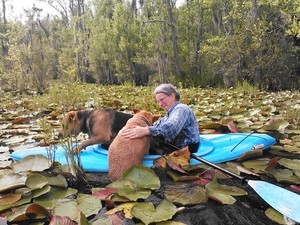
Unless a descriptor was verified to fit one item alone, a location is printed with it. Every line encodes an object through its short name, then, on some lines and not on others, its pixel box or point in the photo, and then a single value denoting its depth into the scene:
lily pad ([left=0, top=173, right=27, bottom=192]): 2.62
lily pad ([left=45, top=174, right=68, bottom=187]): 2.72
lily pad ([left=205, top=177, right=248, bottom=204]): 2.45
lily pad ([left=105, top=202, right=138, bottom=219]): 2.25
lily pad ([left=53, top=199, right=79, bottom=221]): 2.22
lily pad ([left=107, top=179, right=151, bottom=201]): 2.47
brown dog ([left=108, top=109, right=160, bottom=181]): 2.94
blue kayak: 3.38
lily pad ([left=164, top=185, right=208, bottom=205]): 2.46
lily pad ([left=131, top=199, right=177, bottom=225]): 2.13
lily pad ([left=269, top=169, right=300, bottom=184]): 2.94
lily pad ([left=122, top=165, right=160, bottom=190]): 2.68
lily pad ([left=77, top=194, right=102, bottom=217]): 2.30
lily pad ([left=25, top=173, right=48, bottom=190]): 2.58
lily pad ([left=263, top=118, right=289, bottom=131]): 4.63
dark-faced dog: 3.89
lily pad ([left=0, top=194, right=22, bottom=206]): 2.43
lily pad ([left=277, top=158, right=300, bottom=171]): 3.17
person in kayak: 3.09
